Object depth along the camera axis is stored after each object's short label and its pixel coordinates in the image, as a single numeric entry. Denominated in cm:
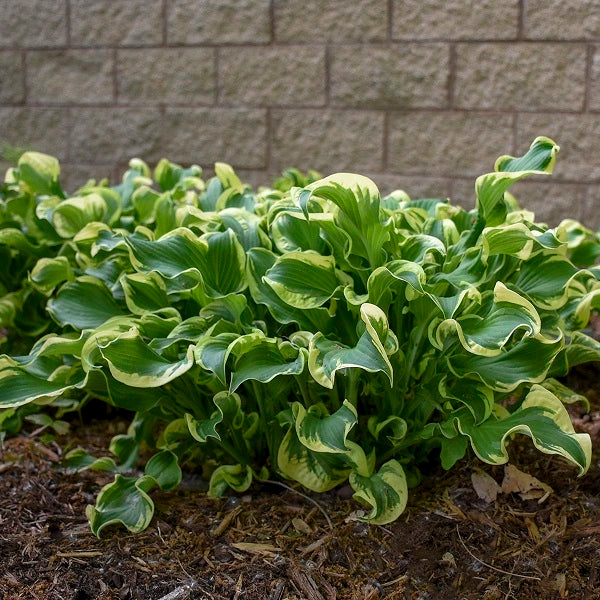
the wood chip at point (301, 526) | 195
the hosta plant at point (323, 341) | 176
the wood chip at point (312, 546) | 188
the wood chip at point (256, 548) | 189
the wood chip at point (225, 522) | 197
